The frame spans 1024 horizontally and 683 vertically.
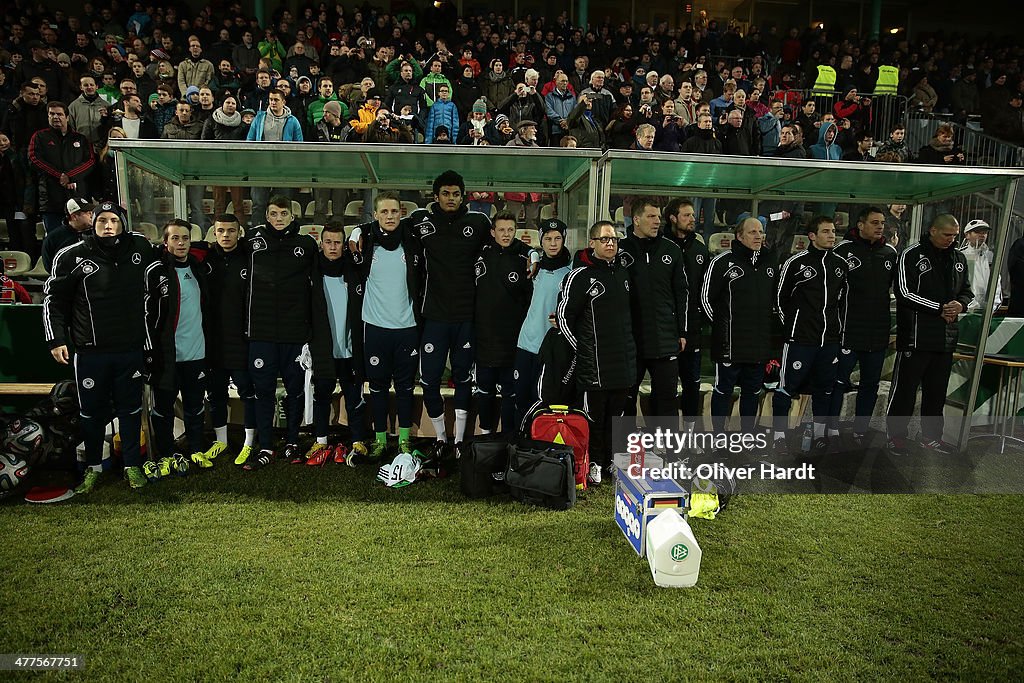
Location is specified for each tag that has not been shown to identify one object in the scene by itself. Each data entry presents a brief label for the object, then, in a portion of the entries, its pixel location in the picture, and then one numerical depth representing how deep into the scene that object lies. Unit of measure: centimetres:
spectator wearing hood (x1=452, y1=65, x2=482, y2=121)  998
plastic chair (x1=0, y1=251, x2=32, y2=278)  783
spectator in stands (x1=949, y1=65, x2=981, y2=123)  1393
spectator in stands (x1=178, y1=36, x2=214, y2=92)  1040
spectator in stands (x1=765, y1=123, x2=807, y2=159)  772
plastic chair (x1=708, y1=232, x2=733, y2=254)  649
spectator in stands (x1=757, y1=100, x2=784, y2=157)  930
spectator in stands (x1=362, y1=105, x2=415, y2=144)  724
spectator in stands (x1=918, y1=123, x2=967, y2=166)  857
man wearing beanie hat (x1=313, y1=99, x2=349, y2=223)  781
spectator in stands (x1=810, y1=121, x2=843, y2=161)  899
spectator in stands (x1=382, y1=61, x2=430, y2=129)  962
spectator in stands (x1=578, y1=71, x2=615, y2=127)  937
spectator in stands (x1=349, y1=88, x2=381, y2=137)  784
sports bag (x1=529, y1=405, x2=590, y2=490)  453
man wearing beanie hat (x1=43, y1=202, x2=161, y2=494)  438
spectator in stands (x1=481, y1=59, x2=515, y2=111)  1041
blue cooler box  339
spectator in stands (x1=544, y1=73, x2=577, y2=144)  952
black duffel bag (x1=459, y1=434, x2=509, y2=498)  446
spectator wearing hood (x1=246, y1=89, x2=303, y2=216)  781
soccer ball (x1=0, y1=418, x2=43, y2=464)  459
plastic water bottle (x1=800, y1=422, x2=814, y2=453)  557
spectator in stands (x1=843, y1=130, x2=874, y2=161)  911
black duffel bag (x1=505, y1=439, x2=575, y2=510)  424
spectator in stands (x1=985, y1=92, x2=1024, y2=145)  1344
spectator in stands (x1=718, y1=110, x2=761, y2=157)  827
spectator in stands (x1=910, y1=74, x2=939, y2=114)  1344
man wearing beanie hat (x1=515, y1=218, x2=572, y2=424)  484
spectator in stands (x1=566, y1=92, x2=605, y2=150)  823
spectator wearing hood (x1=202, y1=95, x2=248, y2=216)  784
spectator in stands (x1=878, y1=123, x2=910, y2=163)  840
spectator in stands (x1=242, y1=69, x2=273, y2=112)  874
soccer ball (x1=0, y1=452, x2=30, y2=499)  435
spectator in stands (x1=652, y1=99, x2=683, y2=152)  847
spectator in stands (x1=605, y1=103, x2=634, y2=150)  851
